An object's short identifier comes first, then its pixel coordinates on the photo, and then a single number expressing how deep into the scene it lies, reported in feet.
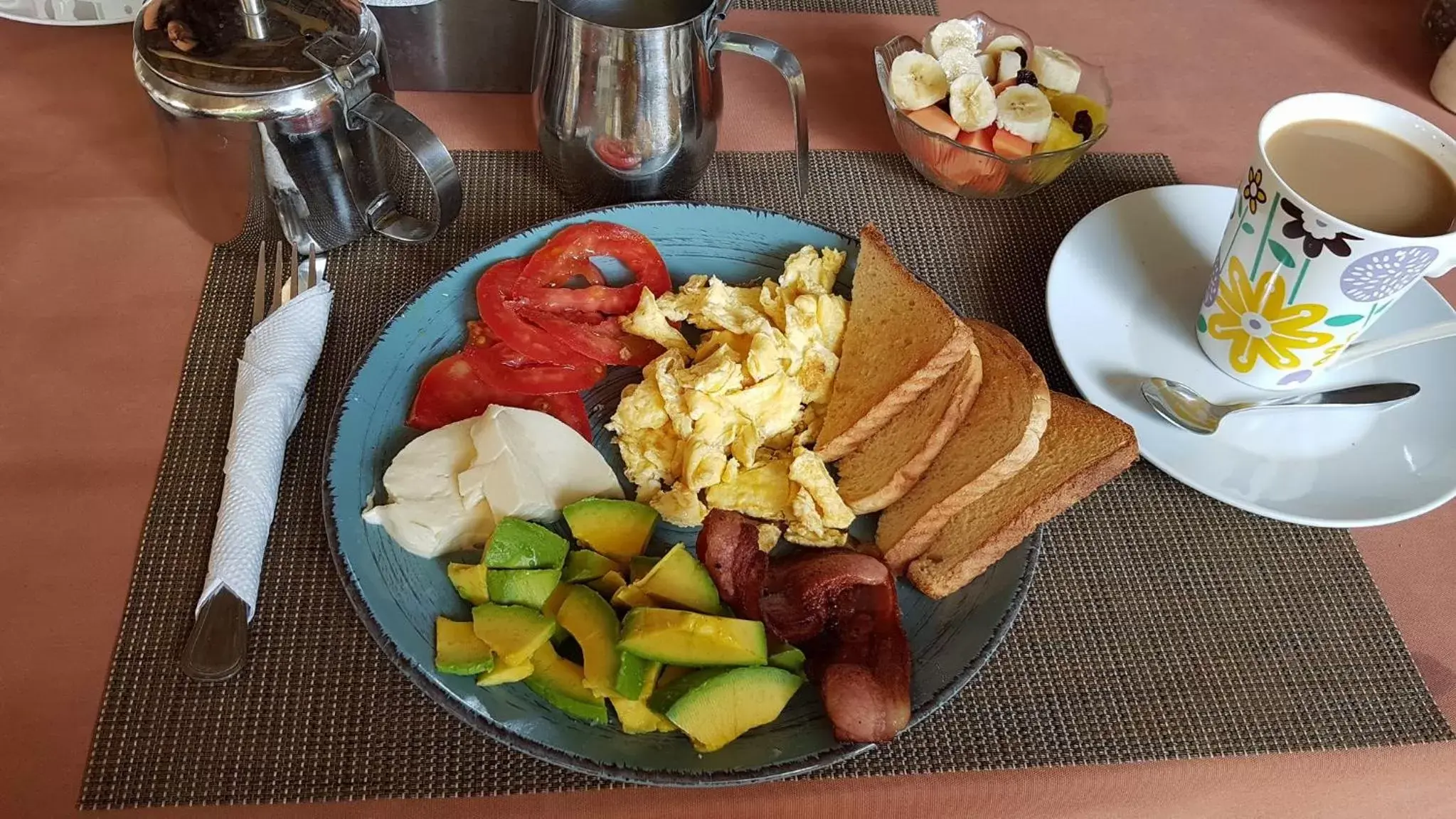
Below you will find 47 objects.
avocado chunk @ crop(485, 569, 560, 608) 1.08
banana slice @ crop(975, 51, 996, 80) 1.72
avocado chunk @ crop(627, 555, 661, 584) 1.11
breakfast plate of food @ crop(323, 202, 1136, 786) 1.02
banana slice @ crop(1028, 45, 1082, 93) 1.69
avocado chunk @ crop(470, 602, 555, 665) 1.02
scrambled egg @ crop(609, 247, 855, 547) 1.24
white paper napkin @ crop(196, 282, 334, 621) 1.14
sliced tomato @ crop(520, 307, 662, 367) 1.36
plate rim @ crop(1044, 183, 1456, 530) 1.23
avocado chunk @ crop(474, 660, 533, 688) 1.02
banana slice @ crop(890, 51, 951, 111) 1.63
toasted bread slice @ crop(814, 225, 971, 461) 1.26
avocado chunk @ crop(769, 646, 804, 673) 1.06
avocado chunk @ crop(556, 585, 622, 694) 1.02
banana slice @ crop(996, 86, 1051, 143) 1.59
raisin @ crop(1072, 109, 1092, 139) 1.64
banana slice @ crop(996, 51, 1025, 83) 1.68
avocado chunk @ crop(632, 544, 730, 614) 1.08
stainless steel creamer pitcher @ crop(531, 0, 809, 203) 1.35
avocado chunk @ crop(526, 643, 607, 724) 1.02
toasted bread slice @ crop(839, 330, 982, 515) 1.23
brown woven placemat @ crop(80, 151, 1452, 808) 1.05
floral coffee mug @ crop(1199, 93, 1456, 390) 1.20
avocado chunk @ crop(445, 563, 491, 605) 1.09
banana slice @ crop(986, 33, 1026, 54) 1.74
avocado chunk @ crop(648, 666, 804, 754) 0.99
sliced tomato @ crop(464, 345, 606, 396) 1.31
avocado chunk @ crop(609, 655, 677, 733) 1.02
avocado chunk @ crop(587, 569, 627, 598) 1.11
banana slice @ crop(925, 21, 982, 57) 1.70
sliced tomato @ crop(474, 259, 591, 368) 1.33
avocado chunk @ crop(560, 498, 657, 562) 1.15
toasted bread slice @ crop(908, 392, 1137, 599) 1.17
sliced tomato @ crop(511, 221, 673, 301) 1.39
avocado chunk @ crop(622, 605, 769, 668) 1.01
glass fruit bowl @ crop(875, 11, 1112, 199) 1.59
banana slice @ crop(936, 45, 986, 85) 1.66
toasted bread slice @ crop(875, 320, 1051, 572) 1.17
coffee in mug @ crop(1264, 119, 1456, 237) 1.26
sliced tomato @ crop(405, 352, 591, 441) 1.28
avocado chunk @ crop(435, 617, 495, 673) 1.03
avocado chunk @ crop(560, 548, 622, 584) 1.12
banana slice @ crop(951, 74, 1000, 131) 1.59
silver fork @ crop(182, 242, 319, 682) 1.08
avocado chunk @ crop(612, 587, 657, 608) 1.08
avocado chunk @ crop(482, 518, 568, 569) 1.08
